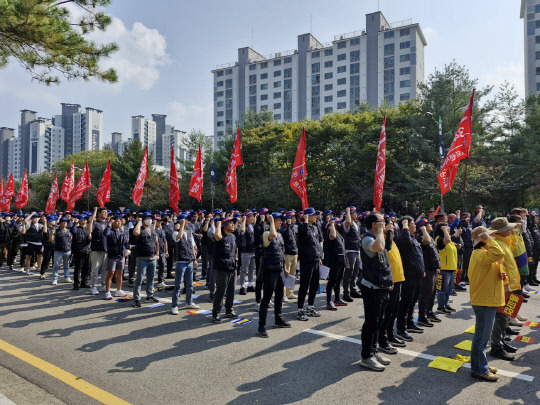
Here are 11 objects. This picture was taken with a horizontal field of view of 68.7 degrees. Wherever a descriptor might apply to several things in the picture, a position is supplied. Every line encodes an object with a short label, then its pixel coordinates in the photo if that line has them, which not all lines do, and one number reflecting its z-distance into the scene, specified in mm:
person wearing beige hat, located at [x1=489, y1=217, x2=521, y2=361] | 5457
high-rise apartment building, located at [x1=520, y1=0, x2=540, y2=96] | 69938
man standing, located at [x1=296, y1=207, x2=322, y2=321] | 7645
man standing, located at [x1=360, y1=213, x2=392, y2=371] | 5152
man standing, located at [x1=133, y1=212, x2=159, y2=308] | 8625
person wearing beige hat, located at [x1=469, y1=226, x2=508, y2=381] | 4859
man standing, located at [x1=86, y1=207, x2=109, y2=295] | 10078
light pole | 17778
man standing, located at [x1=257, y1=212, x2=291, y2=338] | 6863
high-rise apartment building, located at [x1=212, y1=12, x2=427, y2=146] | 75750
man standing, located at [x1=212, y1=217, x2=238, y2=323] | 7336
